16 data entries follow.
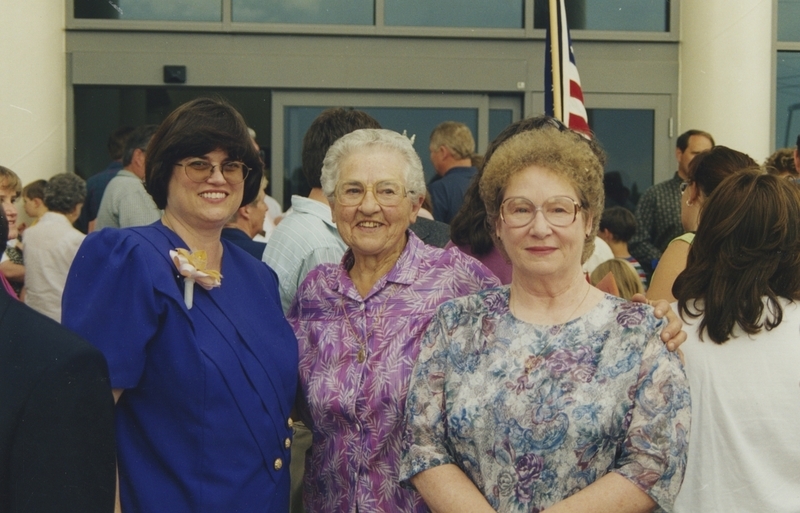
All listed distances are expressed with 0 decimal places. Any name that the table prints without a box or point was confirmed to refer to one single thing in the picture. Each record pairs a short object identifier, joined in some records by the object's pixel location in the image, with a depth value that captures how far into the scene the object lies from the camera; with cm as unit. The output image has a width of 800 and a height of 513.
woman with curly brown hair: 261
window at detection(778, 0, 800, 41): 936
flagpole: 480
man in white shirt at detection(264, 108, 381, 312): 387
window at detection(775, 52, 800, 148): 929
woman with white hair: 303
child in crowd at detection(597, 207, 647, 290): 729
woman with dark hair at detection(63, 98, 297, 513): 279
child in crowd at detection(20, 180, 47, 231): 765
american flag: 510
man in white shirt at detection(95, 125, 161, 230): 634
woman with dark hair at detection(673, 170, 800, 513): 292
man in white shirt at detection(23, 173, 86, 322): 657
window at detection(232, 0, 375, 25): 905
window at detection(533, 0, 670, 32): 940
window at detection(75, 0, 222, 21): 903
